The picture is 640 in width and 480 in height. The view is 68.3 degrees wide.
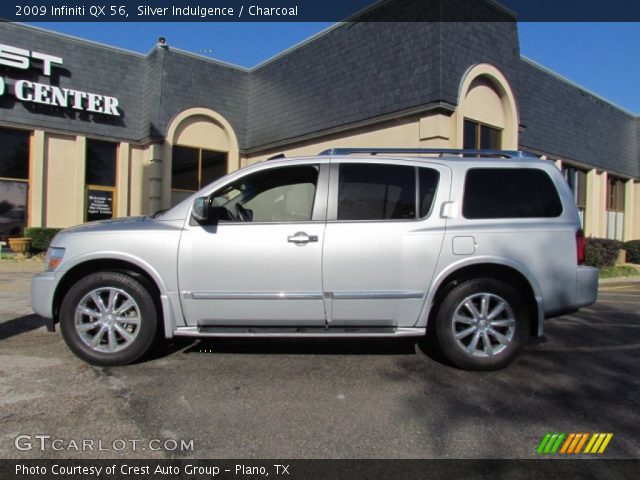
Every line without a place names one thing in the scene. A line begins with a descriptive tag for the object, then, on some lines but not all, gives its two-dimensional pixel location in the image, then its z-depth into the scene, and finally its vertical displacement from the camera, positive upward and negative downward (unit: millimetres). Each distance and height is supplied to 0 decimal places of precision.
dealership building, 12523 +4109
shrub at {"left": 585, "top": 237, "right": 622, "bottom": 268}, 15648 -238
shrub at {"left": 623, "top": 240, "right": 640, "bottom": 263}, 19639 -172
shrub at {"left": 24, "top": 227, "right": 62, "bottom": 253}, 14477 -199
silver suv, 4203 -312
